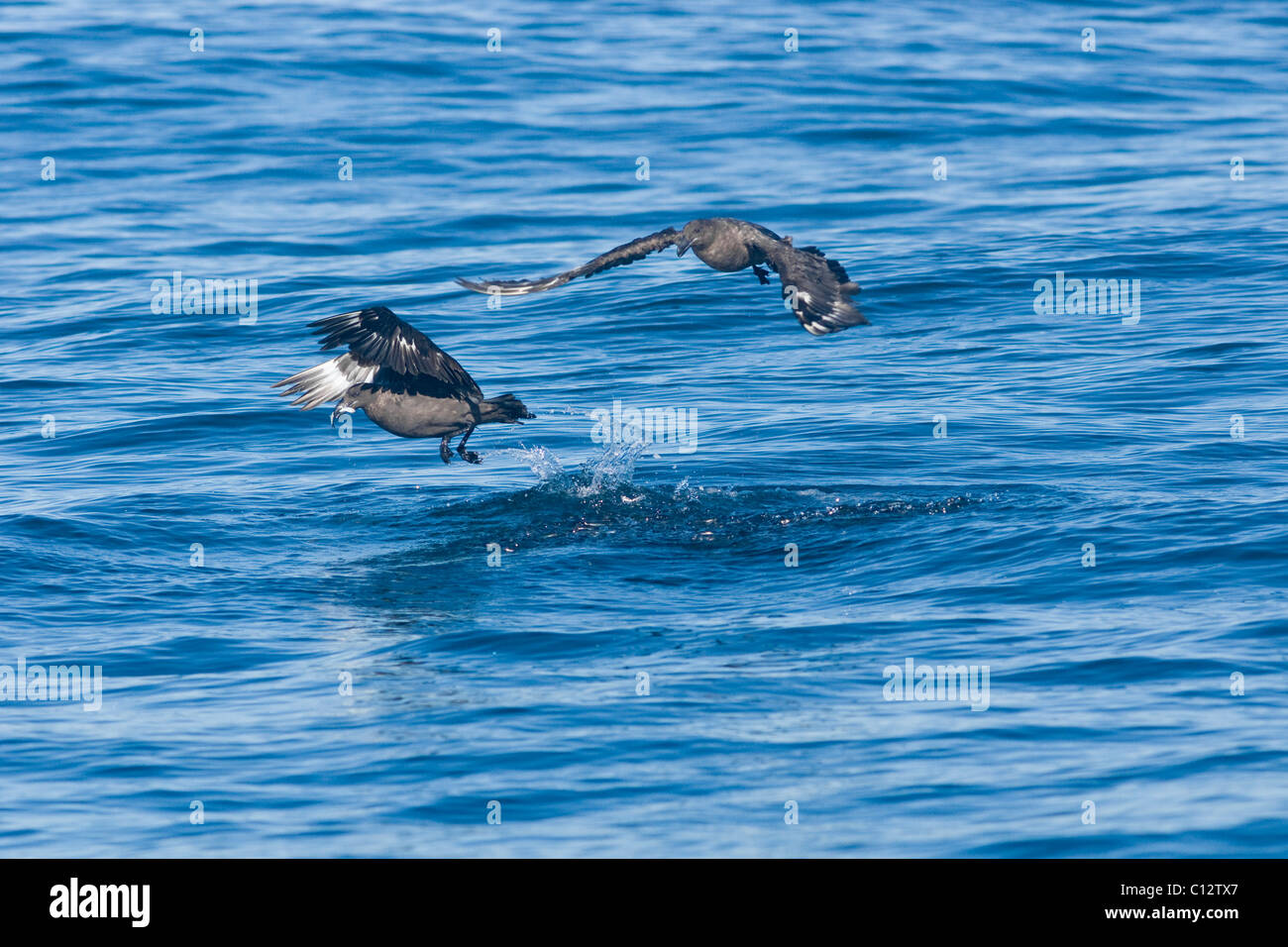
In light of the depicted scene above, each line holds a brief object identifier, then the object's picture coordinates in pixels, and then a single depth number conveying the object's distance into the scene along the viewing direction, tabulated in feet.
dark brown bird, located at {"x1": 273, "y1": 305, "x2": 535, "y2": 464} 40.78
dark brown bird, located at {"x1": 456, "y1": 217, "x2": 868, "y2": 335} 36.40
